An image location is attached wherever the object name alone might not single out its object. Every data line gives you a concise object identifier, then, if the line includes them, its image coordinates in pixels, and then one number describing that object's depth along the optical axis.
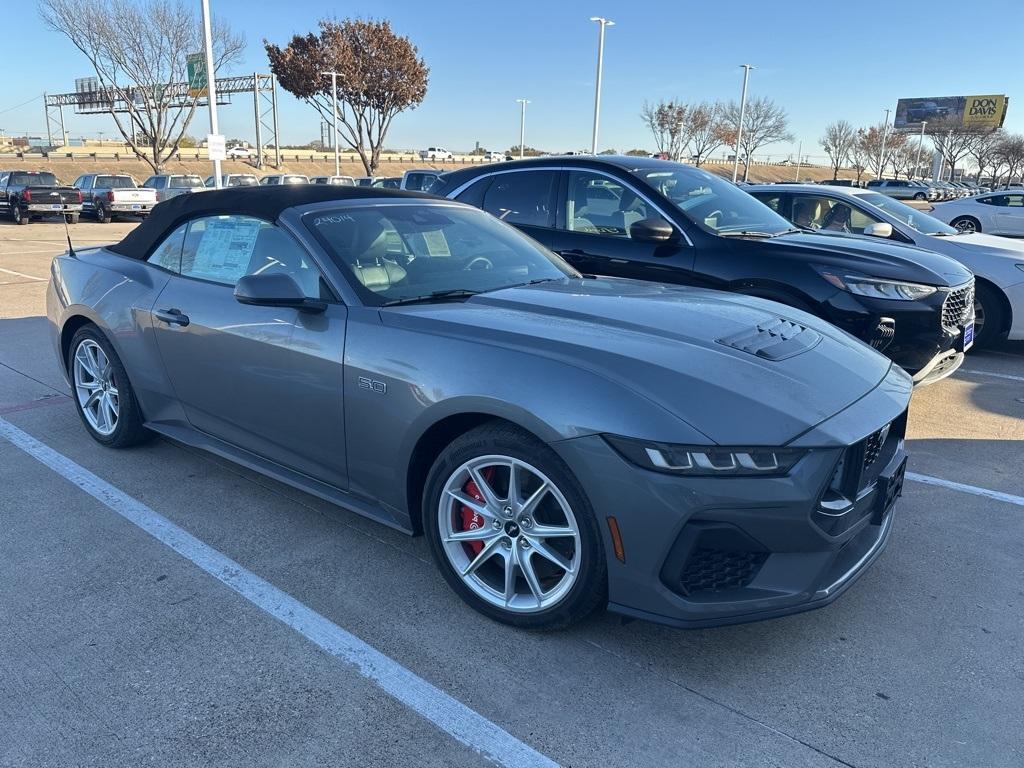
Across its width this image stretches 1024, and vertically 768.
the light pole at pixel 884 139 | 70.44
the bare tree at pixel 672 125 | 50.78
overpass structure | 33.12
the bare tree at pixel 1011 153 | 62.72
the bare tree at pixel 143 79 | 30.02
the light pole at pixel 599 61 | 32.47
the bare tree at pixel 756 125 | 56.34
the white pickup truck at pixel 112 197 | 23.84
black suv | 4.94
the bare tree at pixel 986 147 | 66.67
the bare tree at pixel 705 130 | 52.00
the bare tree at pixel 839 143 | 74.62
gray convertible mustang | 2.28
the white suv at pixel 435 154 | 91.44
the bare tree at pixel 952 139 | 65.62
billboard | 68.62
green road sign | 19.62
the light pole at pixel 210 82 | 19.50
